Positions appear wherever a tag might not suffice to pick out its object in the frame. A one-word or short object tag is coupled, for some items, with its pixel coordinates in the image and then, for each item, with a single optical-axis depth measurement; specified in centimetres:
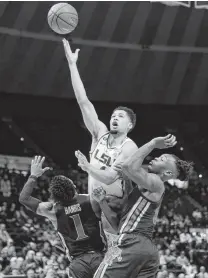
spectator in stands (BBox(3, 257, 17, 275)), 1334
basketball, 820
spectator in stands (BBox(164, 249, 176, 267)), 1546
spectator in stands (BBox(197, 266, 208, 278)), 1355
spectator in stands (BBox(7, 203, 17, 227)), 1924
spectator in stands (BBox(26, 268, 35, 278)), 1193
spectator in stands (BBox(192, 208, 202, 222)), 2283
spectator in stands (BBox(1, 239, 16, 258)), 1476
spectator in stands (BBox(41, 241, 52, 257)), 1578
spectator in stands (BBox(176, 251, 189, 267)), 1617
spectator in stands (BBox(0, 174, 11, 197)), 2143
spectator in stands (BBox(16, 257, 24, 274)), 1336
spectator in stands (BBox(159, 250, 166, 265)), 1558
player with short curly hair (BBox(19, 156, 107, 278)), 668
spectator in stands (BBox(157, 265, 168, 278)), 1227
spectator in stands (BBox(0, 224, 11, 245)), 1617
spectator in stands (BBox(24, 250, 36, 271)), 1344
